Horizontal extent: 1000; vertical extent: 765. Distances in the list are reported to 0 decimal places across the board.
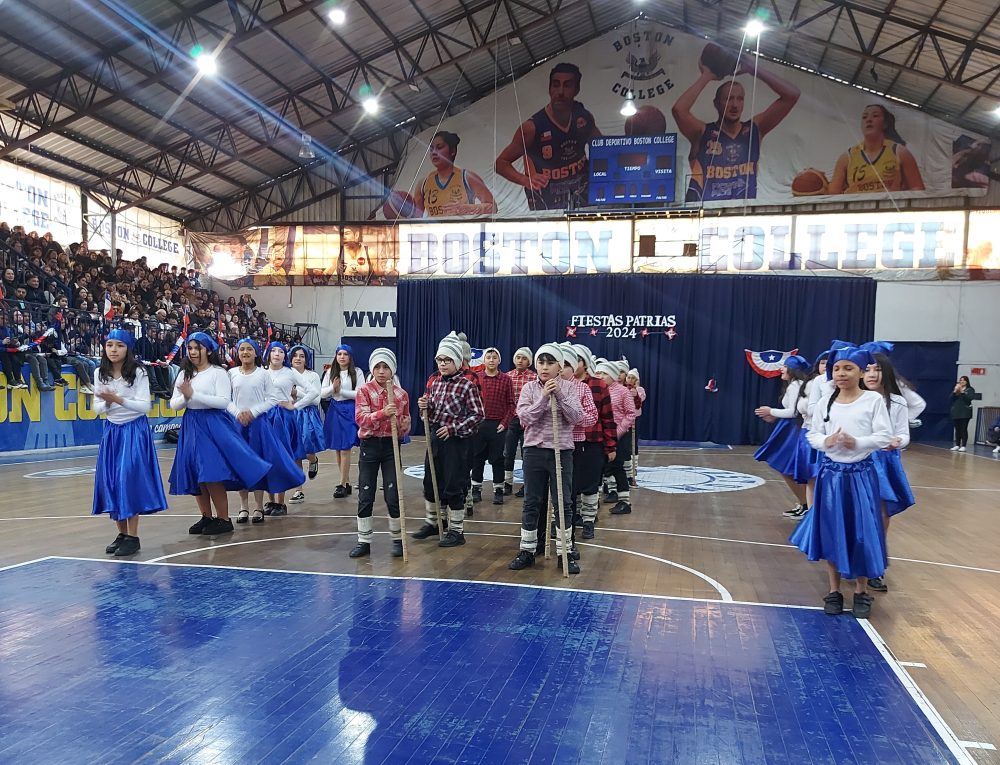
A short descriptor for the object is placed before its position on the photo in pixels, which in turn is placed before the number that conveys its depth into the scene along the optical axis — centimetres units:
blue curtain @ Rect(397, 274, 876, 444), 1568
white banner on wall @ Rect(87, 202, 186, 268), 1666
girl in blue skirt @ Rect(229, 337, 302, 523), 563
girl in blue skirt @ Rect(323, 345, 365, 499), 707
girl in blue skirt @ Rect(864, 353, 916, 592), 397
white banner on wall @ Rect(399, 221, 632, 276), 1733
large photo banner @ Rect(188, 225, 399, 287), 1902
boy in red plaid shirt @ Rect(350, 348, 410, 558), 473
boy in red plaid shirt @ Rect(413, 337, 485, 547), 499
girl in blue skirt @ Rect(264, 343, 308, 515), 593
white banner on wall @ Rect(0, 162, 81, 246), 1436
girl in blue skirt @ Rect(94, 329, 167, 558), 454
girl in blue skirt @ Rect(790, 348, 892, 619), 351
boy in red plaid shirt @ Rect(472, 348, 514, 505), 670
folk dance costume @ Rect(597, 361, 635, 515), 656
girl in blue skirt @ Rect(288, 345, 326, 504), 682
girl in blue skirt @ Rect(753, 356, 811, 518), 595
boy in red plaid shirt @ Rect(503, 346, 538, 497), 693
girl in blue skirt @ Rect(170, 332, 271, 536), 500
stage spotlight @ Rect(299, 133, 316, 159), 1538
